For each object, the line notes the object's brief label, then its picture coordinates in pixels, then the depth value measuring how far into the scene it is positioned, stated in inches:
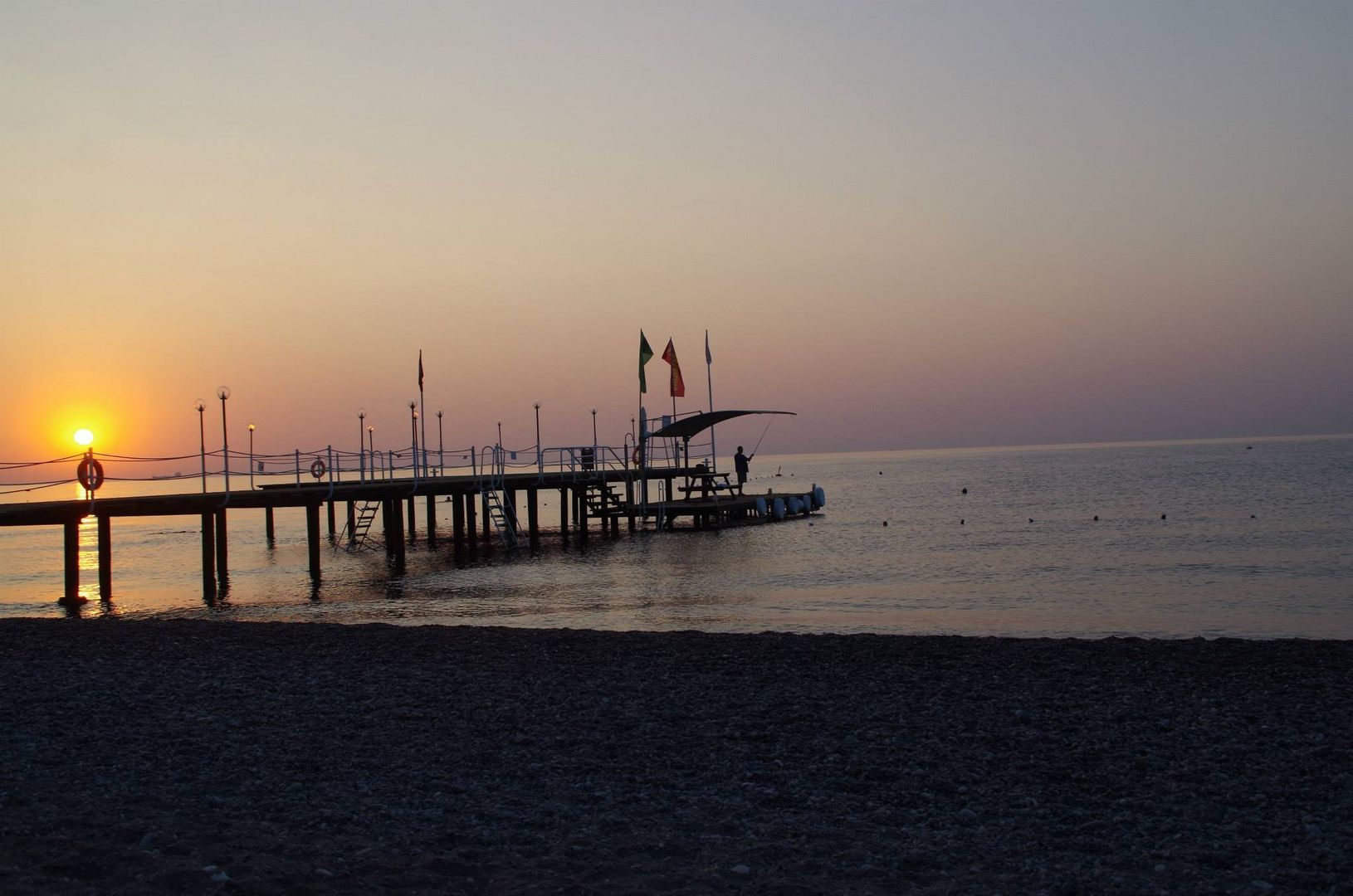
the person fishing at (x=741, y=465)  2031.3
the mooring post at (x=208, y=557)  1032.8
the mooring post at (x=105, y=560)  945.5
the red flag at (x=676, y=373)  1686.9
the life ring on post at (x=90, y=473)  867.4
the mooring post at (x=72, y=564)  909.8
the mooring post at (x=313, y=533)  1157.7
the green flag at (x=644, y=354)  1614.2
